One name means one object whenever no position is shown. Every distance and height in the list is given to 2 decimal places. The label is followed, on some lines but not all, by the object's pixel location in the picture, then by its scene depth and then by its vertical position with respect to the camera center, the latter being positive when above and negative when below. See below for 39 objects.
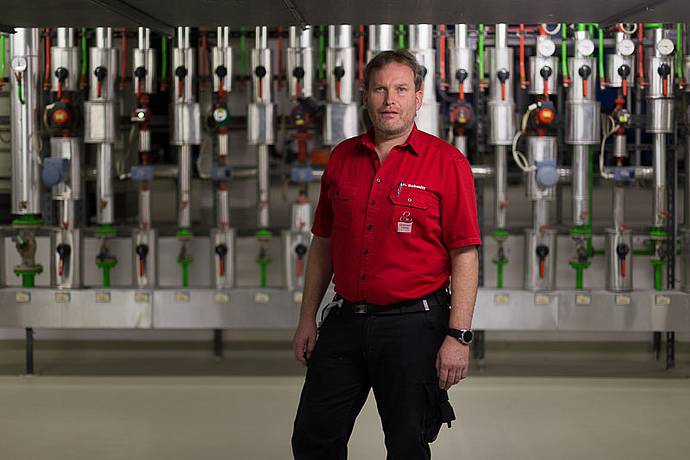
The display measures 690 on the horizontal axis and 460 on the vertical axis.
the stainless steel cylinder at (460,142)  5.03 +0.38
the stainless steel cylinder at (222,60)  4.98 +0.80
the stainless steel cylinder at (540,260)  4.99 -0.23
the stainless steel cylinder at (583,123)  4.93 +0.47
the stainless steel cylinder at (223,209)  5.15 +0.04
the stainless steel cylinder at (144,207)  5.17 +0.05
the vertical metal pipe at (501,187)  5.08 +0.15
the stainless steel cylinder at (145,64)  5.01 +0.79
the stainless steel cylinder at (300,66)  4.97 +0.77
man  2.47 -0.17
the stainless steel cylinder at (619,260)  4.99 -0.24
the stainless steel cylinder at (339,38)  4.89 +0.90
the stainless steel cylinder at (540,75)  4.88 +0.72
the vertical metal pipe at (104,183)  5.10 +0.18
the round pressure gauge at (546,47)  4.85 +0.84
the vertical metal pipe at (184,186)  5.15 +0.16
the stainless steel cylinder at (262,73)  4.98 +0.73
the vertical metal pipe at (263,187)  5.13 +0.16
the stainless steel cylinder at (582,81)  4.91 +0.68
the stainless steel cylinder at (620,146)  5.15 +0.37
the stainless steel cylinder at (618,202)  5.13 +0.07
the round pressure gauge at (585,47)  4.86 +0.85
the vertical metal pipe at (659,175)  5.01 +0.21
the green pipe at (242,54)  5.28 +0.88
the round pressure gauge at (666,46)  4.85 +0.85
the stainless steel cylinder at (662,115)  4.95 +0.51
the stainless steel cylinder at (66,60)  4.99 +0.81
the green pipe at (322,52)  5.11 +0.87
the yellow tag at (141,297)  4.97 -0.41
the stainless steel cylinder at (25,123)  5.00 +0.49
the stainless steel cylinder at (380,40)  4.88 +0.89
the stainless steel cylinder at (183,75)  5.00 +0.73
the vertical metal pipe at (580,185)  5.00 +0.16
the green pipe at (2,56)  5.07 +0.85
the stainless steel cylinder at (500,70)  4.92 +0.74
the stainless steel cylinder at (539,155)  4.94 +0.31
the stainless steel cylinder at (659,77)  4.89 +0.70
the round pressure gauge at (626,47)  4.87 +0.85
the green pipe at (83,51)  5.26 +0.90
